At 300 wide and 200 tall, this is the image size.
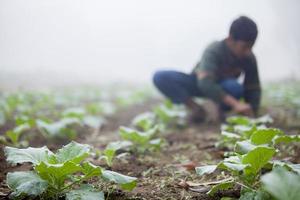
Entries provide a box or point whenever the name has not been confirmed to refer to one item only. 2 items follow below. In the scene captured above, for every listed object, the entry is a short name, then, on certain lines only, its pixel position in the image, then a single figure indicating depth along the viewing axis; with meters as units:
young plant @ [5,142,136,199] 1.74
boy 3.85
